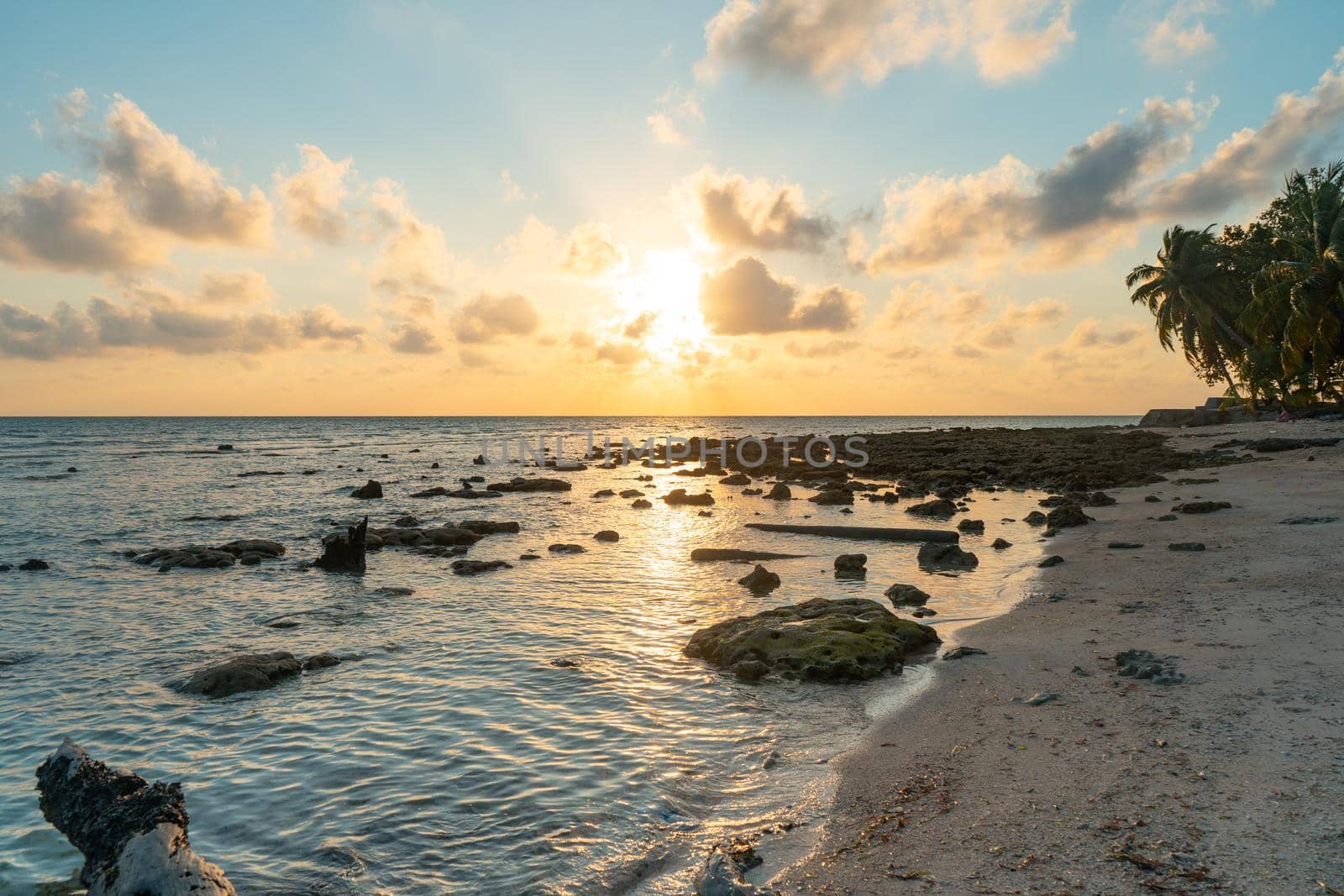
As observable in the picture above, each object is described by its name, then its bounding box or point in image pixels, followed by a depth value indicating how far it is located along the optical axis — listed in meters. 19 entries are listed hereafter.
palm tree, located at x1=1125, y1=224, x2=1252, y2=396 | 56.25
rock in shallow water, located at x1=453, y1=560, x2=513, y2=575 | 18.53
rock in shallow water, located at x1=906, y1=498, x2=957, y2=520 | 26.47
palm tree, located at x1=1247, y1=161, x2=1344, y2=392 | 34.53
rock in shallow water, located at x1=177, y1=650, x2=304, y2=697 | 9.88
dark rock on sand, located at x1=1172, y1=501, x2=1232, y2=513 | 20.73
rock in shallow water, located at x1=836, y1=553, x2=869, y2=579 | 16.91
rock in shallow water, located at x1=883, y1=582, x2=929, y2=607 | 13.84
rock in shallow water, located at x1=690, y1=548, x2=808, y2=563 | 19.39
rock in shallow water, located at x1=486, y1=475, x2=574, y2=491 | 40.34
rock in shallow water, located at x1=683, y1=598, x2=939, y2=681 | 9.96
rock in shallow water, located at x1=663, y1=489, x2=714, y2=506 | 32.88
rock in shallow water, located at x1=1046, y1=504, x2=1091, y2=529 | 21.52
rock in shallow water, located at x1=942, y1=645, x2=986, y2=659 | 10.27
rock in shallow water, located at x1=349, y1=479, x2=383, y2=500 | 36.56
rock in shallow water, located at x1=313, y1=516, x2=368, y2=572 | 18.80
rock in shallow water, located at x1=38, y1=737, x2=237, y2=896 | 4.26
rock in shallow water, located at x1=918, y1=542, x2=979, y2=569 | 17.42
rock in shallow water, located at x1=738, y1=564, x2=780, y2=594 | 15.79
